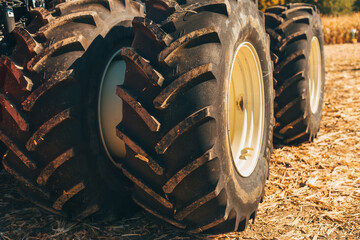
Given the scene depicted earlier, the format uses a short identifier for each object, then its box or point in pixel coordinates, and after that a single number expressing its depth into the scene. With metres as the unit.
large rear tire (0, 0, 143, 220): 2.13
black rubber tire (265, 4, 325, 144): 3.85
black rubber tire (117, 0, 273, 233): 1.94
